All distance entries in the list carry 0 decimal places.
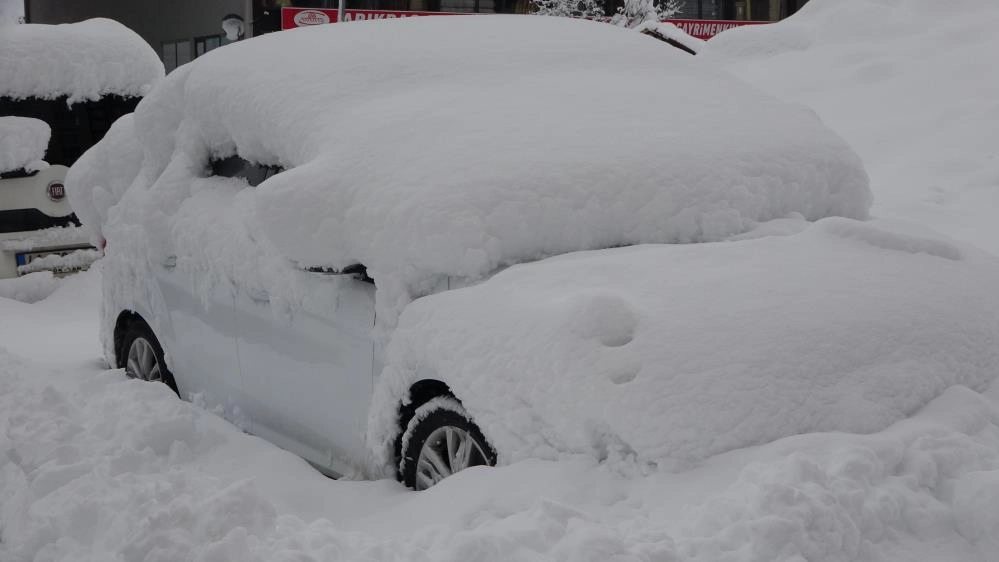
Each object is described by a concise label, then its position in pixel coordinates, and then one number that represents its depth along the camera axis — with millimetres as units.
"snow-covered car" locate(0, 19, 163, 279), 8570
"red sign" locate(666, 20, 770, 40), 30352
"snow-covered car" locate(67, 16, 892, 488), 3613
